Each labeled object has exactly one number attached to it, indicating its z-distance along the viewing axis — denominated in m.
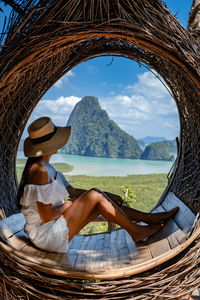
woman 1.82
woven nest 1.59
